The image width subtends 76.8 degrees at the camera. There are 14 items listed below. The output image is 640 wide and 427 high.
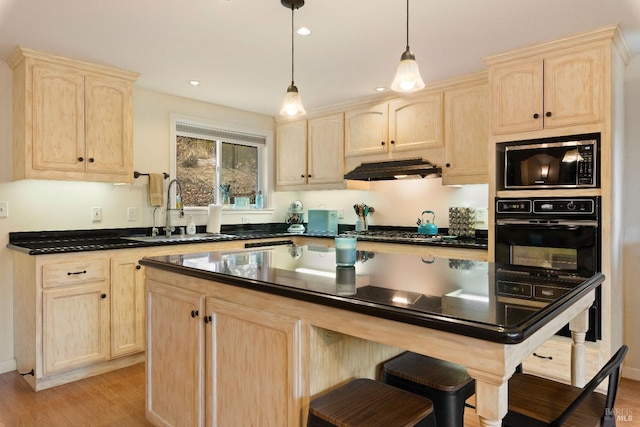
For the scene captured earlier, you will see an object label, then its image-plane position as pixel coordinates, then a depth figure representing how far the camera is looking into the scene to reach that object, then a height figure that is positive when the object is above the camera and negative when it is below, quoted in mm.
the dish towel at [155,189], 3789 +208
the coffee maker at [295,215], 5016 -43
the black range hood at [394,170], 3684 +398
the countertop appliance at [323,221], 4668 -111
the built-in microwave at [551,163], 2635 +339
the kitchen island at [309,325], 1043 -367
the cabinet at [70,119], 2908 +710
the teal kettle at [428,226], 4007 -145
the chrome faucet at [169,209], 3908 +25
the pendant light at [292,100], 2215 +616
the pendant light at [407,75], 1800 +611
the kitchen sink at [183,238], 3404 -237
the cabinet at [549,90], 2609 +832
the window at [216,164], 4223 +537
